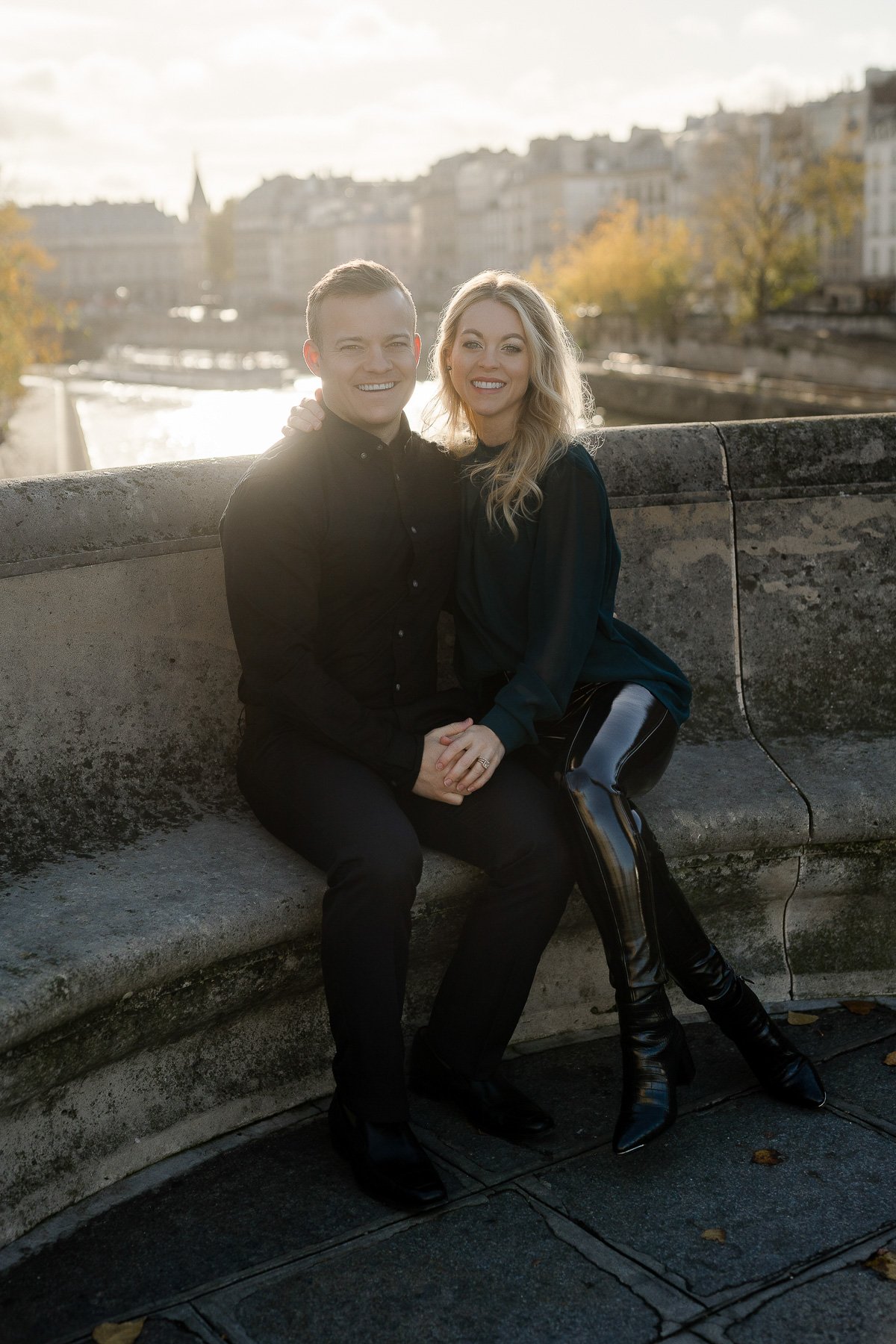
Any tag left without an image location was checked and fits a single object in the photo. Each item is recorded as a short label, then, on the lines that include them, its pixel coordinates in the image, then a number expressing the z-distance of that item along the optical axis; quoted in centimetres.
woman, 272
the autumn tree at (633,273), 5688
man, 261
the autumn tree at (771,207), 5284
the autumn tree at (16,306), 2459
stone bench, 263
